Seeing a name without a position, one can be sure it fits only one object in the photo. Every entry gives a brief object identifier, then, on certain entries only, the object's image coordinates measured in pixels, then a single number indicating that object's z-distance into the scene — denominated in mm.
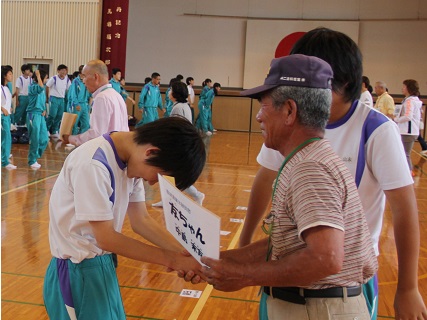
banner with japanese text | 16453
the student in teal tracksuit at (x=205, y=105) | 17361
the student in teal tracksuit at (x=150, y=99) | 14461
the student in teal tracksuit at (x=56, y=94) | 13812
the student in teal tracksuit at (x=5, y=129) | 8672
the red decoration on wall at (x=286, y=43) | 18391
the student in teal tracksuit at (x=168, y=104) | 15034
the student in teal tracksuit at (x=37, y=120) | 9211
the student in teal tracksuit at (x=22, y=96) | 13039
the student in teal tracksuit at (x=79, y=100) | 12984
